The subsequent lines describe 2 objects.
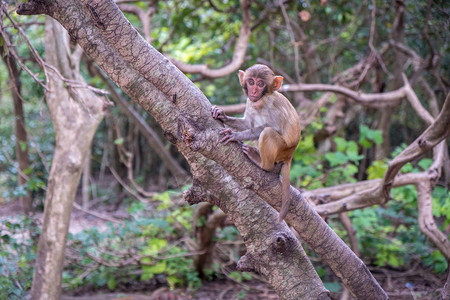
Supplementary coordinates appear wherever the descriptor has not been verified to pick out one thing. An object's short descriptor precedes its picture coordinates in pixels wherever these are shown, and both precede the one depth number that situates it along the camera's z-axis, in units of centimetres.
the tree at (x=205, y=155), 254
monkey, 318
